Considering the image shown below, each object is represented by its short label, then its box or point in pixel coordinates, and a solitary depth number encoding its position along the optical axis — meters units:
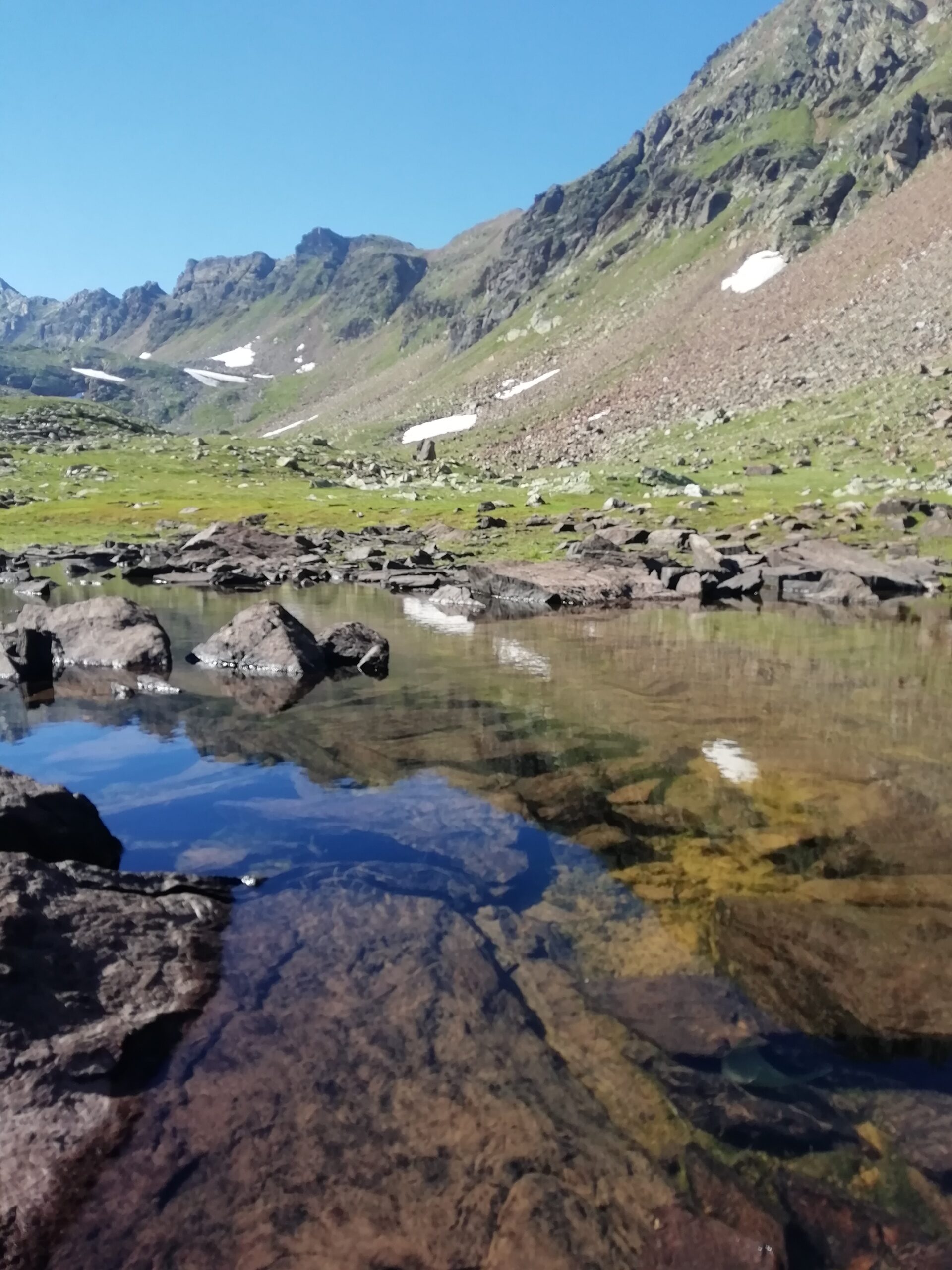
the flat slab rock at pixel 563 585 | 32.59
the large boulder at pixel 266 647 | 18.62
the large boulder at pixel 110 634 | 19.38
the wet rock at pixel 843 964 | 5.96
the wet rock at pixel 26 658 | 18.25
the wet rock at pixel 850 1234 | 4.11
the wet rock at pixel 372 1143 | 4.18
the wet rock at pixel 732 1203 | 4.24
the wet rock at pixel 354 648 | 19.34
